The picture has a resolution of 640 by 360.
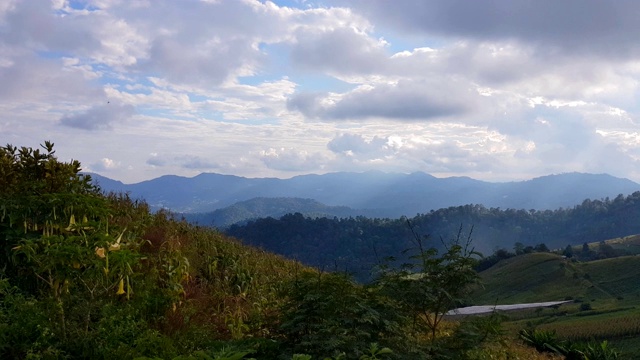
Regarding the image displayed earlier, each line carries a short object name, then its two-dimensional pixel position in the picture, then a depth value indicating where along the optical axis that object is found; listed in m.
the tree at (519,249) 103.18
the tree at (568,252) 98.39
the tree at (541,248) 102.88
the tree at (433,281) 6.29
